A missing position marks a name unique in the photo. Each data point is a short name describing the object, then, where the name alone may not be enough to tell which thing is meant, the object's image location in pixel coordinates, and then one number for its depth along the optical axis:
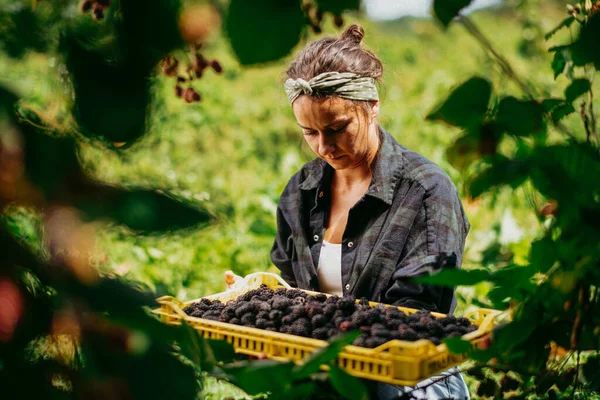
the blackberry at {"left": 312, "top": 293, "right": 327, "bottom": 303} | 2.12
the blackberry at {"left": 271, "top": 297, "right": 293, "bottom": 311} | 1.98
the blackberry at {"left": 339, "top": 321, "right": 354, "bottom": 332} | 1.73
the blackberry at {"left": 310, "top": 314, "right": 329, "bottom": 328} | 1.78
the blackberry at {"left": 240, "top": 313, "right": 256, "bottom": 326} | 1.88
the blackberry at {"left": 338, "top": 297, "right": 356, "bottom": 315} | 1.96
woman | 2.44
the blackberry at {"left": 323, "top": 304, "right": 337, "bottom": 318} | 1.88
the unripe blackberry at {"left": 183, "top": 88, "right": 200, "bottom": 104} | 1.29
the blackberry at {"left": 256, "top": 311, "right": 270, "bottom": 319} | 1.89
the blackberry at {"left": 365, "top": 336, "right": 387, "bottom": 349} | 1.62
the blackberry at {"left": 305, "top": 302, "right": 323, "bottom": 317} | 1.86
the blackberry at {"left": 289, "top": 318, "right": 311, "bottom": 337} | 1.73
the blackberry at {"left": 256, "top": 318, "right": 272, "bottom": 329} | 1.82
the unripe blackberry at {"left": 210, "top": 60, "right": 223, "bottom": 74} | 1.24
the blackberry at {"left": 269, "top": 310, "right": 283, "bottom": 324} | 1.86
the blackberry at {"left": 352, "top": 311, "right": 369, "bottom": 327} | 1.80
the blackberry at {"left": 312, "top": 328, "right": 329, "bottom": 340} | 1.72
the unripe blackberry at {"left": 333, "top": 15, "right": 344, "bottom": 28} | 0.80
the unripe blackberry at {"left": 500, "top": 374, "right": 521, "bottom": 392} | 1.26
